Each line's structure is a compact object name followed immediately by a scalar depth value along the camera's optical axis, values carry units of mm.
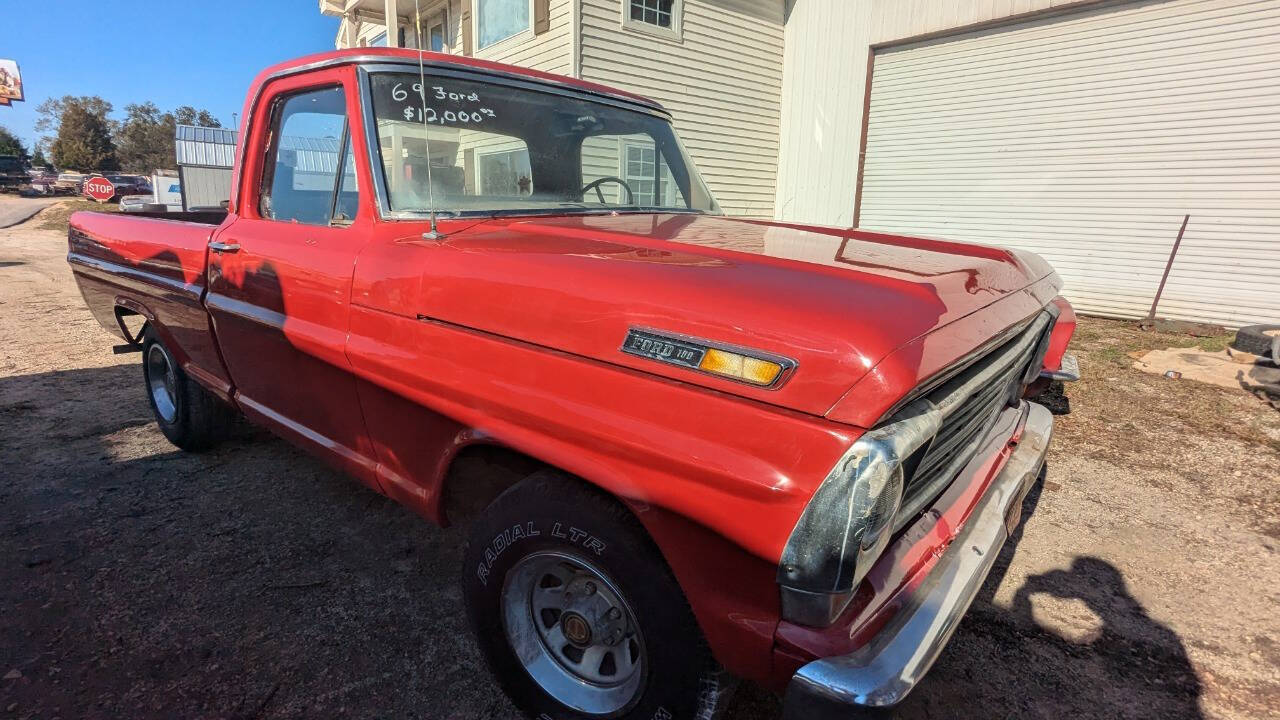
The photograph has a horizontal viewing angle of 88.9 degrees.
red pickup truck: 1319
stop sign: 16672
